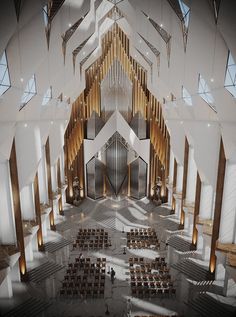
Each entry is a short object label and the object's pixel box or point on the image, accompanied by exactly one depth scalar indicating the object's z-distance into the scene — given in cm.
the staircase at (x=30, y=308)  1002
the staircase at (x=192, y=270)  1198
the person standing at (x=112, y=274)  1193
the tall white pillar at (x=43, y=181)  1491
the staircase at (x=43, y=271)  1209
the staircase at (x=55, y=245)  1485
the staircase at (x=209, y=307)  996
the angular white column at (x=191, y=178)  1503
